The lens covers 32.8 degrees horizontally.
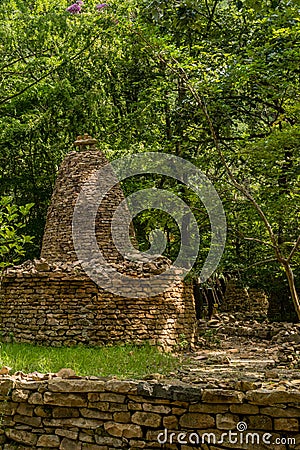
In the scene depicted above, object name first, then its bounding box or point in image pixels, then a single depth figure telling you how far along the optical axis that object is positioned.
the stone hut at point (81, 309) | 10.50
